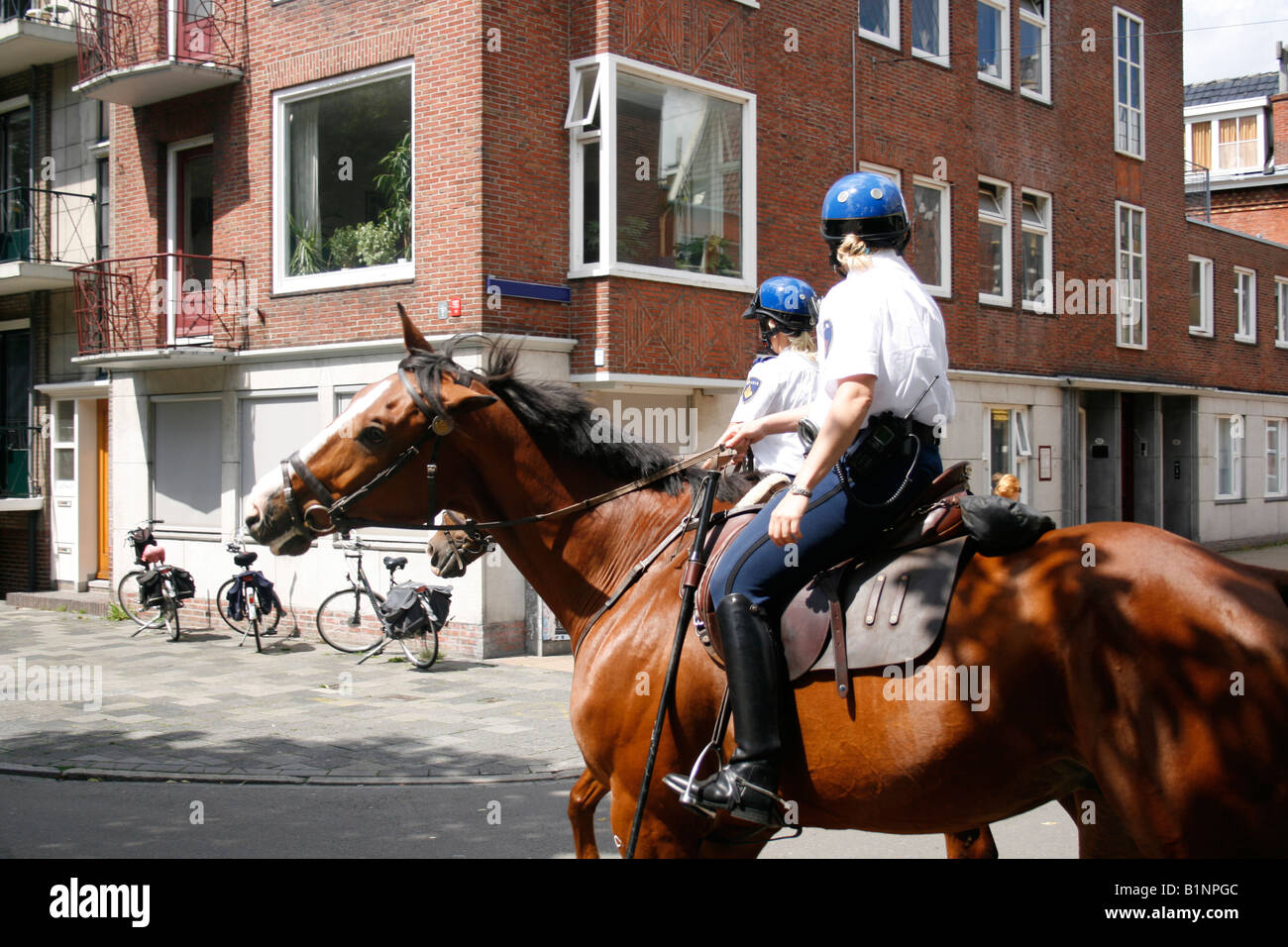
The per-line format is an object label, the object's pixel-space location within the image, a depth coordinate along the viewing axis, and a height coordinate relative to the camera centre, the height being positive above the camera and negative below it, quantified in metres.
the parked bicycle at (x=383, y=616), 11.91 -1.62
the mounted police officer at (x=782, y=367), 4.97 +0.46
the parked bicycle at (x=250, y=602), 13.30 -1.58
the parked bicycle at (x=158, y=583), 14.18 -1.43
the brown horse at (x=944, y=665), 2.79 -0.53
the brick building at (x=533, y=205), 12.90 +3.55
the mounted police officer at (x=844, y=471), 3.24 +0.00
